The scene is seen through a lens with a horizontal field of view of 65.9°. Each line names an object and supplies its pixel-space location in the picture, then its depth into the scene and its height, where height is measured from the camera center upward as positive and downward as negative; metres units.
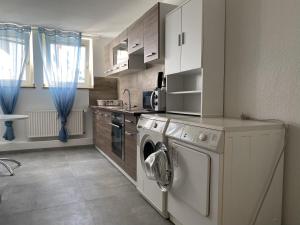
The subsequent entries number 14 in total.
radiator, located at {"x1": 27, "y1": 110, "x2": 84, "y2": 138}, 4.41 -0.42
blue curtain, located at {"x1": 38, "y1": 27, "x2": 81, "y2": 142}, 4.39 +0.71
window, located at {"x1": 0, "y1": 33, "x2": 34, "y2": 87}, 4.11 +0.76
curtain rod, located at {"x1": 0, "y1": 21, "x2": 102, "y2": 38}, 4.12 +1.40
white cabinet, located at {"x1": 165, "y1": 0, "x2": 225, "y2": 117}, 2.09 +0.55
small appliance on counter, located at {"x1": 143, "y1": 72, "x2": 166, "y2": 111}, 2.79 +0.09
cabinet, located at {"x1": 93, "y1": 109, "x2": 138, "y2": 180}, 2.70 -0.52
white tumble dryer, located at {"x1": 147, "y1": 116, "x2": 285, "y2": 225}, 1.38 -0.44
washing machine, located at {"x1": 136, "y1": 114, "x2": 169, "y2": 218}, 2.00 -0.49
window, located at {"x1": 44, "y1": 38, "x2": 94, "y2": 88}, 4.86 +0.80
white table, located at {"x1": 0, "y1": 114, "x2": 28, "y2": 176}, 2.89 -0.20
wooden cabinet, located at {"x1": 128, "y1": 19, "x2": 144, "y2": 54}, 3.09 +0.94
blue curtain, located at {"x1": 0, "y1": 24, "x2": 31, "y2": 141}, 4.09 +0.71
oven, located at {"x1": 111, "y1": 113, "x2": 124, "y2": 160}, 3.07 -0.44
